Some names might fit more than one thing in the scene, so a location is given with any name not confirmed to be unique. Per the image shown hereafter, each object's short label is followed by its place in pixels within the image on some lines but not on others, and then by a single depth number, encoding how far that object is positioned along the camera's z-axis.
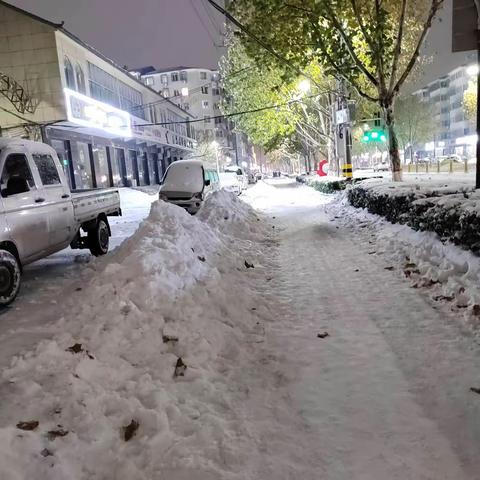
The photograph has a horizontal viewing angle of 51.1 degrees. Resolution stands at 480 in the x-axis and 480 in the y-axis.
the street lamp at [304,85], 29.29
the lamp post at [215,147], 68.62
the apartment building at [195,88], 94.75
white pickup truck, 6.65
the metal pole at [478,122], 8.51
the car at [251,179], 56.26
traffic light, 19.31
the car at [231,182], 30.44
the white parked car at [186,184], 18.58
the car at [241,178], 34.42
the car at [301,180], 42.10
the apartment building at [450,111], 107.06
